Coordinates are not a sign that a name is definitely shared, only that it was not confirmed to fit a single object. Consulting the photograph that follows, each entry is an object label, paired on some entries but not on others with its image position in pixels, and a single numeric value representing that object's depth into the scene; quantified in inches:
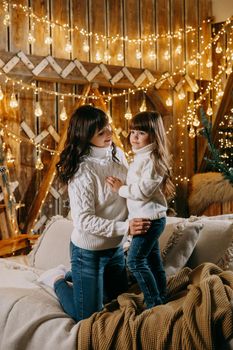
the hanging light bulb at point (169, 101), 220.1
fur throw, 209.3
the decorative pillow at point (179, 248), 100.8
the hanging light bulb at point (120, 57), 217.0
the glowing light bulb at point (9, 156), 181.5
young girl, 88.6
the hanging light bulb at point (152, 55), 226.7
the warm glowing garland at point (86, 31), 185.6
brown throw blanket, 74.9
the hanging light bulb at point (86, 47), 204.7
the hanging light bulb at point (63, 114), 184.7
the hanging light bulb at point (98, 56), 209.8
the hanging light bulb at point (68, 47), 200.3
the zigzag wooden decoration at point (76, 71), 184.2
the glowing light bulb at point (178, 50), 233.6
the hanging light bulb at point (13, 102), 169.6
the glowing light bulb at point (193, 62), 228.5
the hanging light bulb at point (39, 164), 181.0
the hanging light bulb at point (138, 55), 220.7
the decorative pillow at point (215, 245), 100.1
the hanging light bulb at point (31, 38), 190.5
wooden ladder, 176.7
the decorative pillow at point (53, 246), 116.0
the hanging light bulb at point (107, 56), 213.0
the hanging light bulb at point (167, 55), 231.1
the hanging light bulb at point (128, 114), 201.9
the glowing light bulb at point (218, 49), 221.9
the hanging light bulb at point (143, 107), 203.3
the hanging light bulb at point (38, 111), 180.5
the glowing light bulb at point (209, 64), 234.5
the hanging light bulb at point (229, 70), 227.7
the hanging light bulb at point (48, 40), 194.5
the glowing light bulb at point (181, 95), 220.8
